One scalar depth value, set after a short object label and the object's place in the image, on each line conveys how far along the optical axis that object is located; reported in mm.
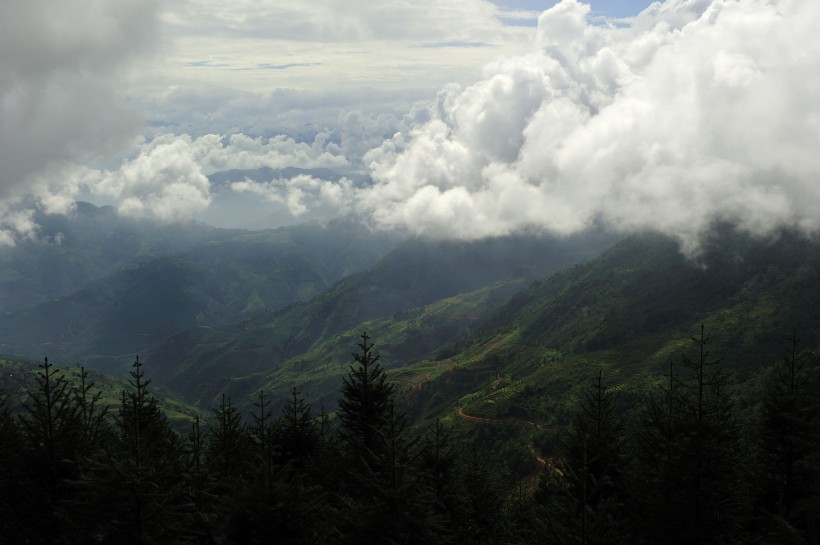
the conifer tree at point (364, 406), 56594
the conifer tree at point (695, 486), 40656
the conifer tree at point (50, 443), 42094
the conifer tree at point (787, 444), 48281
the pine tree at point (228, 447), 59406
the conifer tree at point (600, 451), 47188
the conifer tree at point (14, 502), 40938
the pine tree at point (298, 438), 64062
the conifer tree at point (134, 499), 34219
